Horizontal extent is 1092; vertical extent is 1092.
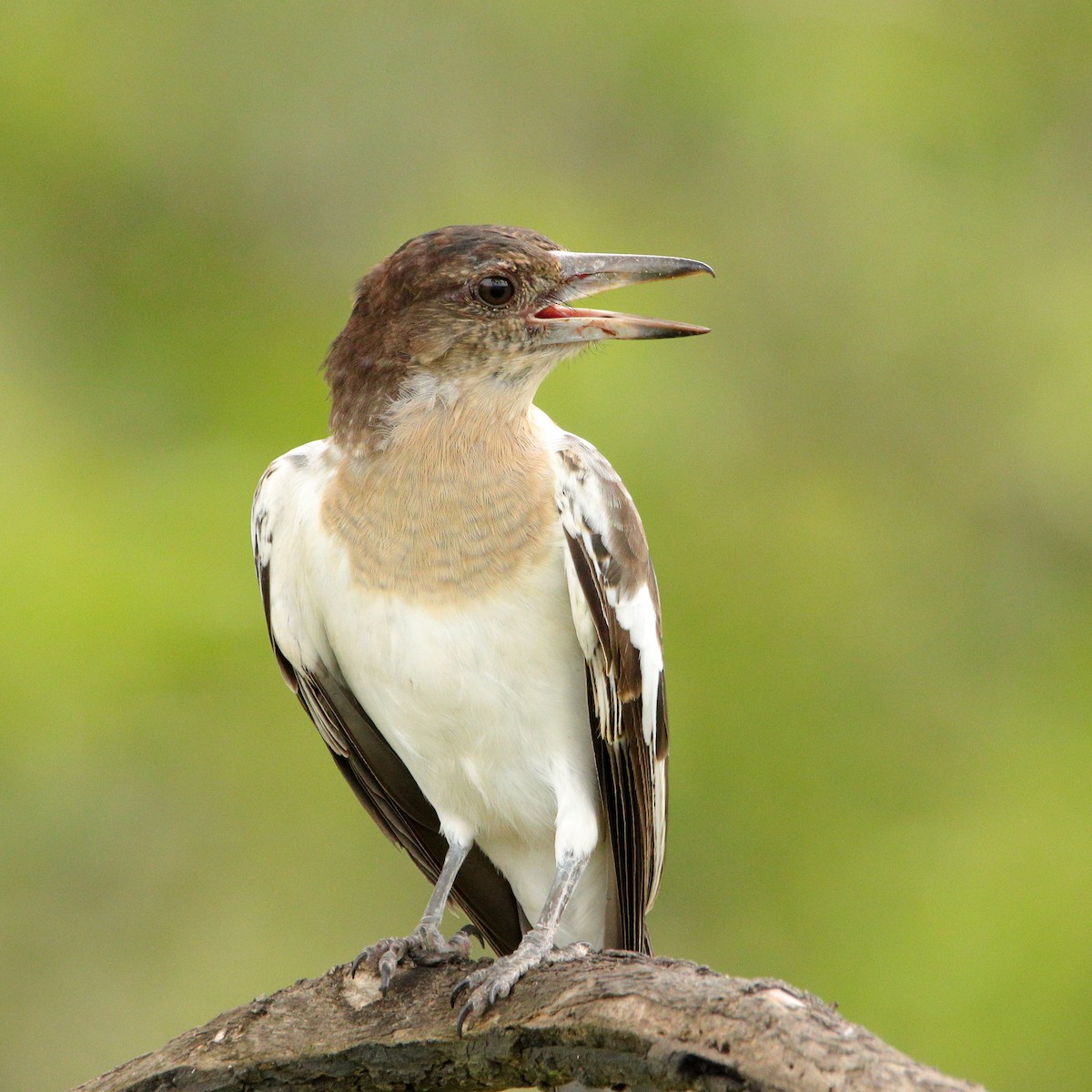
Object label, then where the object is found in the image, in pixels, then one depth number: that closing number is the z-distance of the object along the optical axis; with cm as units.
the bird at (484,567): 786
